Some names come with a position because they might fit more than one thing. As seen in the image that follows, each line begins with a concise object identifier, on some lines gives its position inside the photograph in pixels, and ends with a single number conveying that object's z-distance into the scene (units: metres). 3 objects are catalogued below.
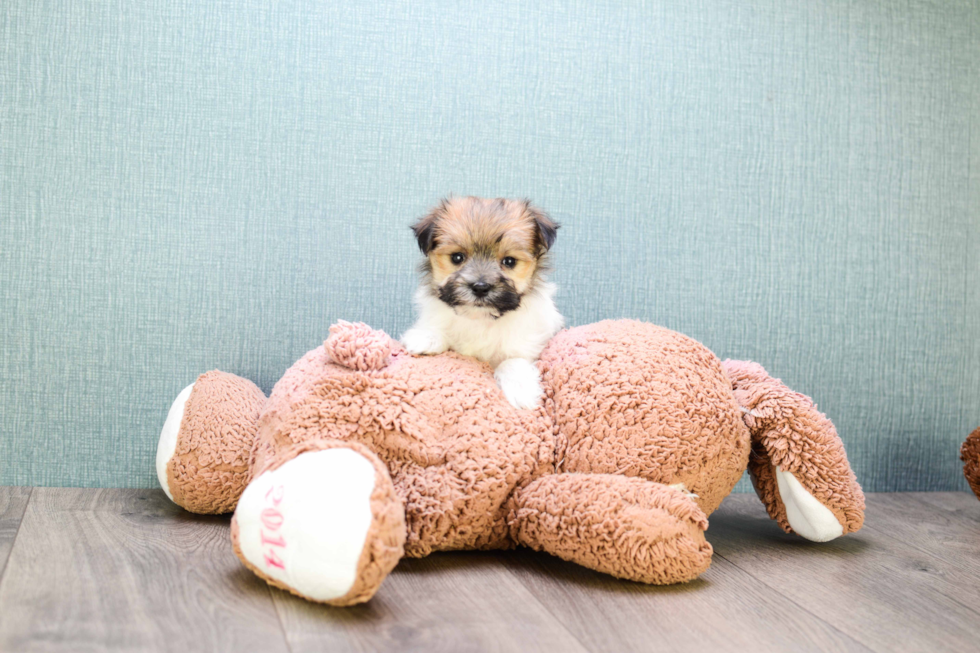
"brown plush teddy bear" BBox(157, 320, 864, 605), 0.54
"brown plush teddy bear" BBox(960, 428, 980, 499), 0.84
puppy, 0.68
